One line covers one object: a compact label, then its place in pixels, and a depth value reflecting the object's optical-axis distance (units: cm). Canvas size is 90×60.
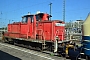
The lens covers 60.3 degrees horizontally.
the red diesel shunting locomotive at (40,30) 625
